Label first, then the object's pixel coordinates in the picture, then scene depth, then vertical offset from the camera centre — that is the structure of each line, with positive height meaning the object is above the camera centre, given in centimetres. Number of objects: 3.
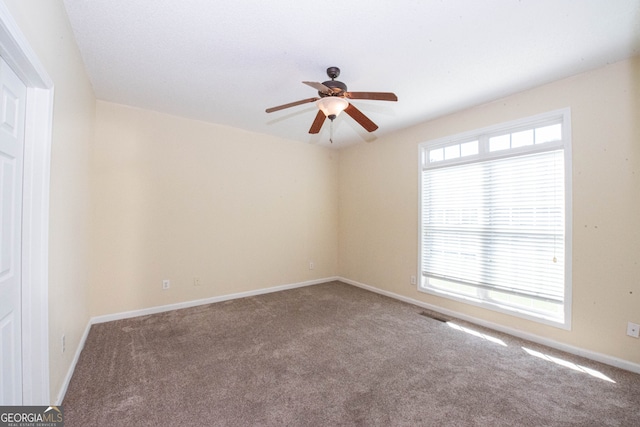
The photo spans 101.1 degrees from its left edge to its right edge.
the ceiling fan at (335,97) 212 +97
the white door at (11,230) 122 -6
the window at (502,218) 263 -4
